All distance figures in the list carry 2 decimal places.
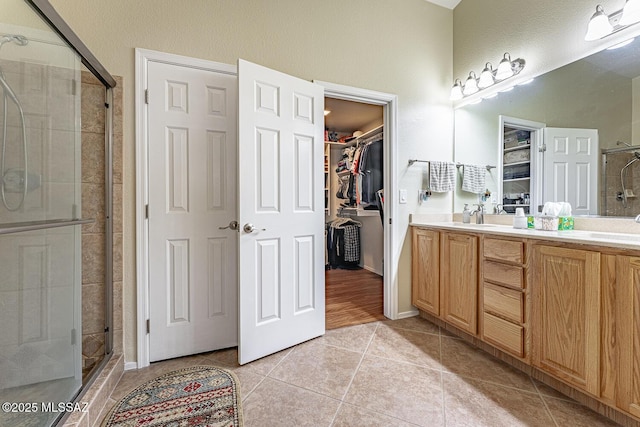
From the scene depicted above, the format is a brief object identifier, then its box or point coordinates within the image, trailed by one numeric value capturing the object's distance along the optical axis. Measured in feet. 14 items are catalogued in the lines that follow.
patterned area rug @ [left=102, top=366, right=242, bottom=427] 4.29
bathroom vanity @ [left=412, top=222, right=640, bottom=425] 3.93
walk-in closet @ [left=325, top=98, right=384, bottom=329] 11.68
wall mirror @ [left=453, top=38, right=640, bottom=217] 5.27
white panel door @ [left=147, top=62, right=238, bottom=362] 5.92
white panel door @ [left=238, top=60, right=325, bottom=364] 5.80
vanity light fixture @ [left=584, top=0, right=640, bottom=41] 4.94
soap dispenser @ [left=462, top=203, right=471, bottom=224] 8.29
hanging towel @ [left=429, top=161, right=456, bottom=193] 8.44
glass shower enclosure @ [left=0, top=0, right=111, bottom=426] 3.80
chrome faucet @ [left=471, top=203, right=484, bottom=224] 8.02
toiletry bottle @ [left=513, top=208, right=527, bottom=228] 6.59
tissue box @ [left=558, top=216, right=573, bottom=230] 5.99
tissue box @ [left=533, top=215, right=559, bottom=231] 5.93
